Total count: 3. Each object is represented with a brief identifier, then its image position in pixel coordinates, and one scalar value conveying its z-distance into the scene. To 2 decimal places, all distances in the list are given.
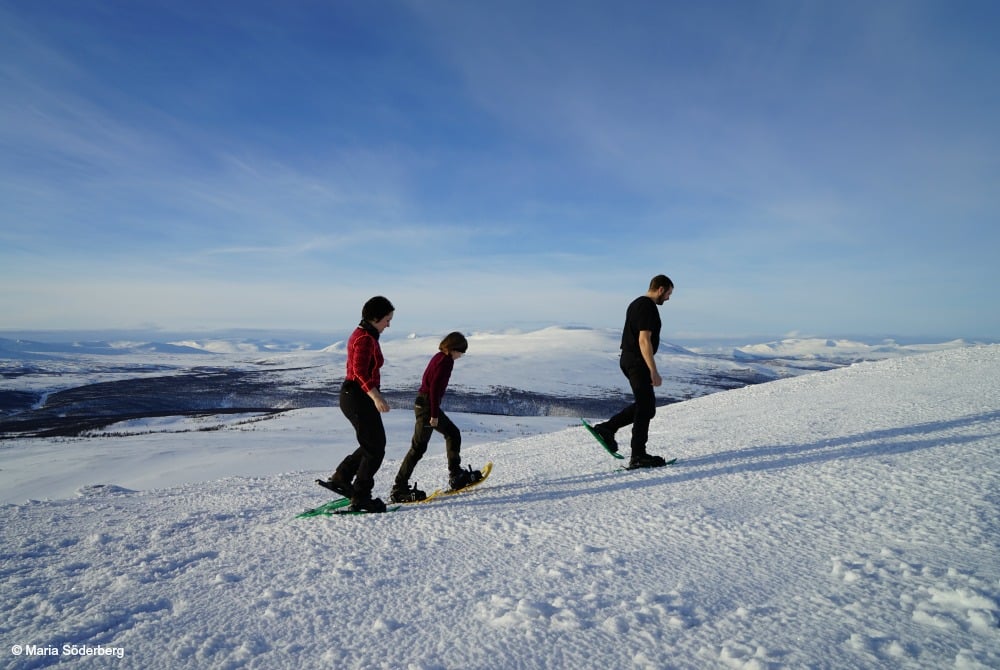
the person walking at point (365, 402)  4.73
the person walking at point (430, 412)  5.39
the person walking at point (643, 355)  5.99
